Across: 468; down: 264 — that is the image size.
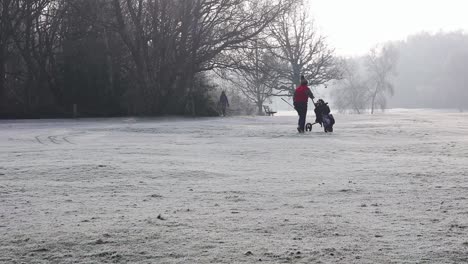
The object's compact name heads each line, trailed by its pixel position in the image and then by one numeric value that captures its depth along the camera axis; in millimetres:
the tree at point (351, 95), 84250
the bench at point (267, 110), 54659
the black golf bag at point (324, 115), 20875
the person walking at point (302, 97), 20156
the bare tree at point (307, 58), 56062
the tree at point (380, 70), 87625
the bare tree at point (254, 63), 37312
